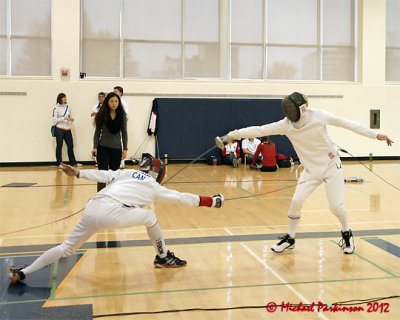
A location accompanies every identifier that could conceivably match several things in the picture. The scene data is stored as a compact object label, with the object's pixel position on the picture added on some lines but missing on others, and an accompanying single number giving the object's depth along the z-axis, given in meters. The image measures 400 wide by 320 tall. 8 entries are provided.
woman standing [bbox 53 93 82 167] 10.45
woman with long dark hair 5.12
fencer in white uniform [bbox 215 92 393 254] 3.97
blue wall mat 11.58
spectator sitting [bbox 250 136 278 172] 9.88
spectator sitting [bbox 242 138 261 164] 11.14
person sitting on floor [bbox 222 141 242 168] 11.12
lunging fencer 3.18
